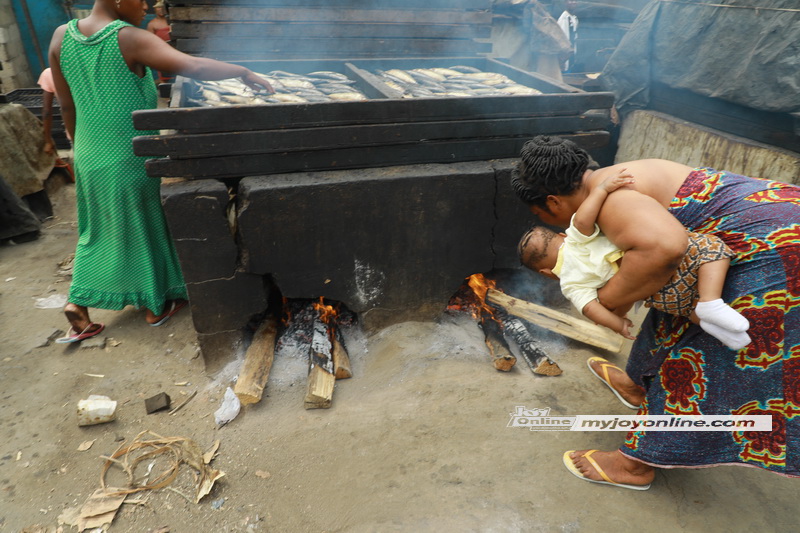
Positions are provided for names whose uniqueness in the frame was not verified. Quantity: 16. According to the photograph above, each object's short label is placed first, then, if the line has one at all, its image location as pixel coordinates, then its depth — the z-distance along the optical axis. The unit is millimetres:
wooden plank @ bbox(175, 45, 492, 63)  5344
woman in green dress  3264
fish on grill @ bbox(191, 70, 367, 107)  3908
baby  1981
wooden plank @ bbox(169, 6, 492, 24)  5000
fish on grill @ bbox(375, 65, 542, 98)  4227
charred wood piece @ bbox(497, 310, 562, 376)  3262
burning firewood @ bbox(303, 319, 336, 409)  3098
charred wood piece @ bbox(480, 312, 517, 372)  3293
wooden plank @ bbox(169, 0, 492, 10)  5039
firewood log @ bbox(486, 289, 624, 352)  3590
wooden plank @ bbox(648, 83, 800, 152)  4367
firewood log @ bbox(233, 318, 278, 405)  3117
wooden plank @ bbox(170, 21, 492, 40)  5055
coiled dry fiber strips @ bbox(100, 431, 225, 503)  2684
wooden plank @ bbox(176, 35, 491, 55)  5188
